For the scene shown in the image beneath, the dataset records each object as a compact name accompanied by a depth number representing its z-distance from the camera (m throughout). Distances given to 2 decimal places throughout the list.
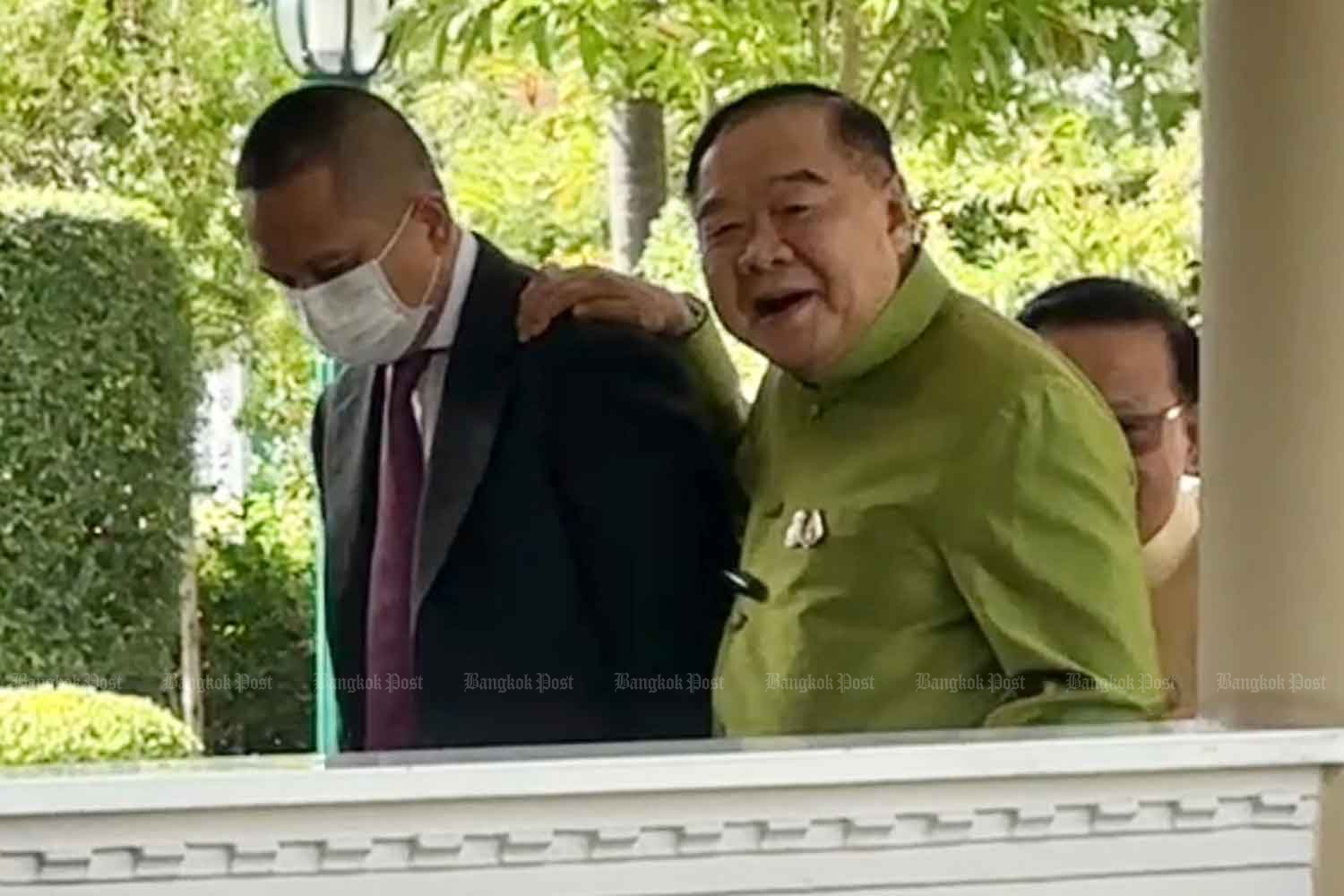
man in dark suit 4.09
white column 3.77
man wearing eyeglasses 3.94
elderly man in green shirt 3.86
